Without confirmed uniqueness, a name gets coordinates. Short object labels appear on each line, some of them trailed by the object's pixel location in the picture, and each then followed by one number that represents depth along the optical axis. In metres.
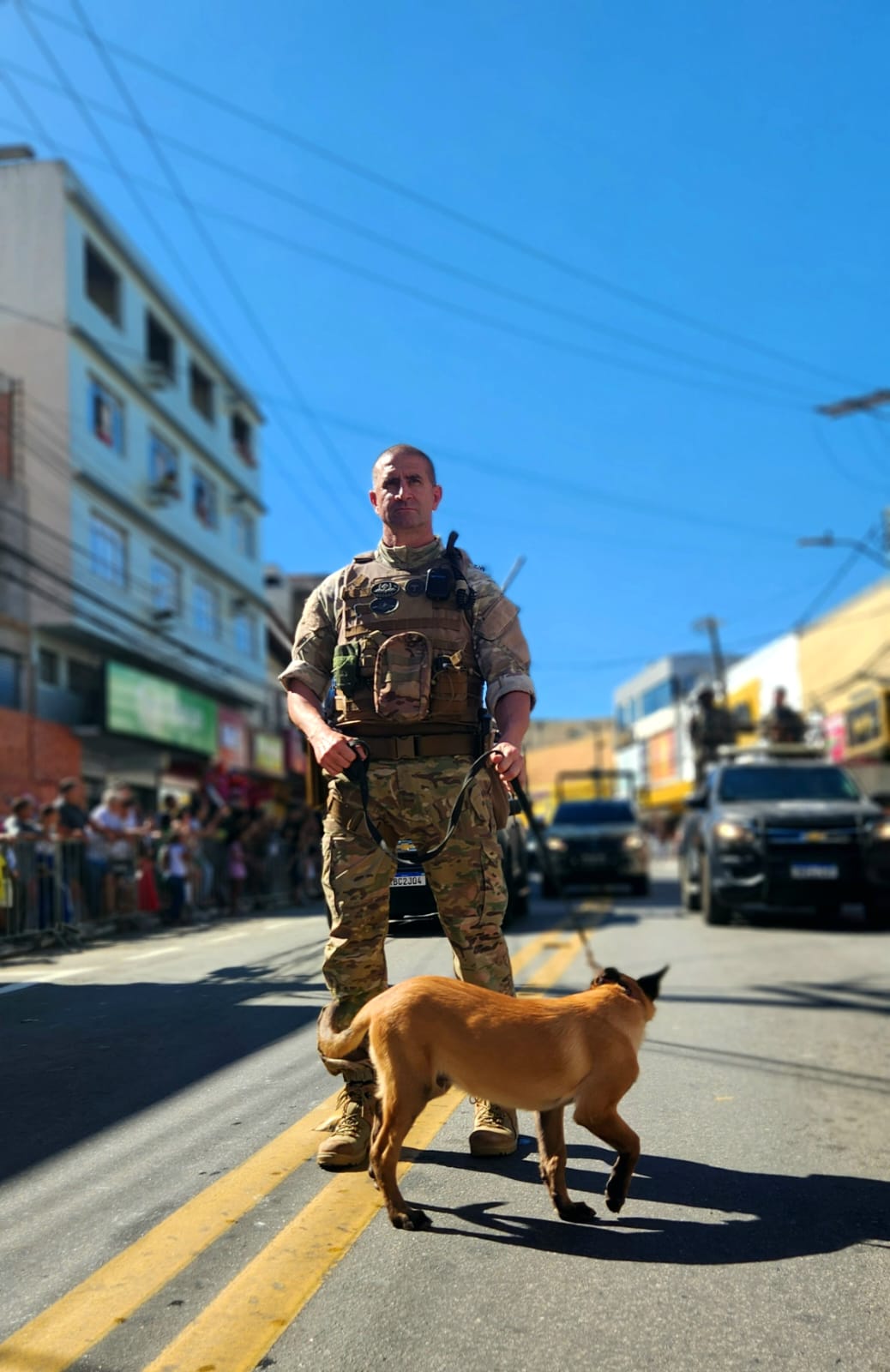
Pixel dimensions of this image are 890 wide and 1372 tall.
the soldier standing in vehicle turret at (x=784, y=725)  19.56
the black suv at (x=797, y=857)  12.71
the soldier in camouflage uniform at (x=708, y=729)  21.14
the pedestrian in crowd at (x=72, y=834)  8.34
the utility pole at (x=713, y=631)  51.40
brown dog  3.18
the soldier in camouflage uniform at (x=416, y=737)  3.85
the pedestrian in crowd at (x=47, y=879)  5.80
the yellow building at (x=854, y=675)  34.47
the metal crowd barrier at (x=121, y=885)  5.59
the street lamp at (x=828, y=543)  25.77
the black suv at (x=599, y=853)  19.58
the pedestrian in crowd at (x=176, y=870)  10.54
